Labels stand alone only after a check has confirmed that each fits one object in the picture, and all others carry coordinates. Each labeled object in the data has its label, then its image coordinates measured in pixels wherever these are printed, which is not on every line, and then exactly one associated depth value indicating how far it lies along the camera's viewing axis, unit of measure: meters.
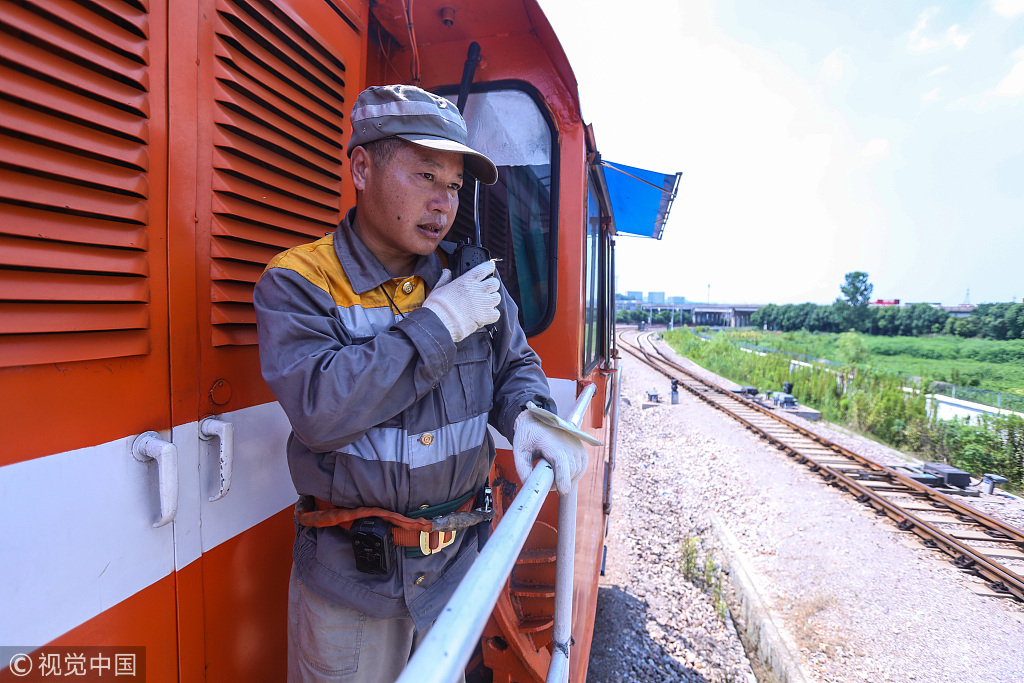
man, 1.13
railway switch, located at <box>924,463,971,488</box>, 8.20
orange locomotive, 0.88
